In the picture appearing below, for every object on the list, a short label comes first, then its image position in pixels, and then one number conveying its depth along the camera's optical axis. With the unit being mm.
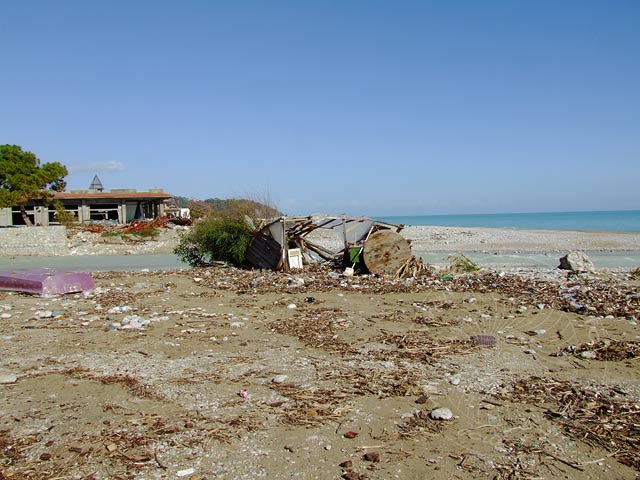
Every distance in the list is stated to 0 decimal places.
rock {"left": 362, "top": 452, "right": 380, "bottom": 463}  3543
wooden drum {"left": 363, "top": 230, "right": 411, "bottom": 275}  12938
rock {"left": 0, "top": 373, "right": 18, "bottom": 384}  5110
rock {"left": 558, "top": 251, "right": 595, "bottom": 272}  14312
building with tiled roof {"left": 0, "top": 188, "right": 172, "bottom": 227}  39625
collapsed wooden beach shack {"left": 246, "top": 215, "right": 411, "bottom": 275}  13000
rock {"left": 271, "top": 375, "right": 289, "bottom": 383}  5152
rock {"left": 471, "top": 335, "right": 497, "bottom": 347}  6465
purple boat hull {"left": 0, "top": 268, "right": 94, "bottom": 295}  10375
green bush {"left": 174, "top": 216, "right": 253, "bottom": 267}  15250
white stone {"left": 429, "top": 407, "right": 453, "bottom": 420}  4172
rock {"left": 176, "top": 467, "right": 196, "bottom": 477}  3356
